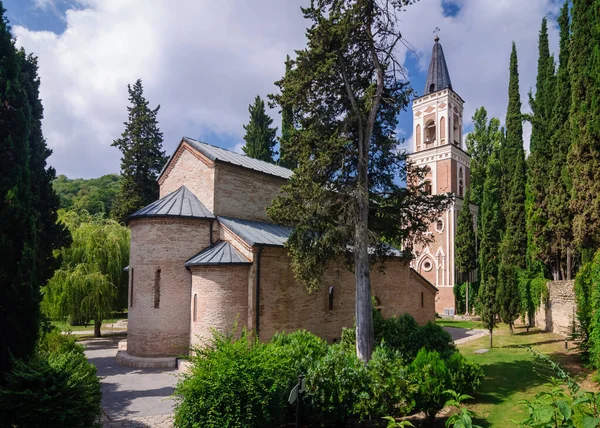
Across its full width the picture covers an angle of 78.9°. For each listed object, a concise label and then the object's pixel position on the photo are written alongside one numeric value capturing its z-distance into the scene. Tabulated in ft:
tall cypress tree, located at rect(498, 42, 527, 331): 60.90
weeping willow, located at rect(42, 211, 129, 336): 56.08
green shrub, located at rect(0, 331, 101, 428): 19.61
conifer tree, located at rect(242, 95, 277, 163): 107.96
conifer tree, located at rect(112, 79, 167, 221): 99.55
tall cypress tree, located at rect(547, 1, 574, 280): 57.31
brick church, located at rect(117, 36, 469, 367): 41.57
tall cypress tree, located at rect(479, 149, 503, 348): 53.16
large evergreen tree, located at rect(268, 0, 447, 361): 34.76
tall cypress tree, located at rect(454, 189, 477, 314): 95.50
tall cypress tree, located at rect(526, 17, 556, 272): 65.82
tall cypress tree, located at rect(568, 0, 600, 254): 40.01
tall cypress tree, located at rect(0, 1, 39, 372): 23.48
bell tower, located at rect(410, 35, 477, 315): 98.17
